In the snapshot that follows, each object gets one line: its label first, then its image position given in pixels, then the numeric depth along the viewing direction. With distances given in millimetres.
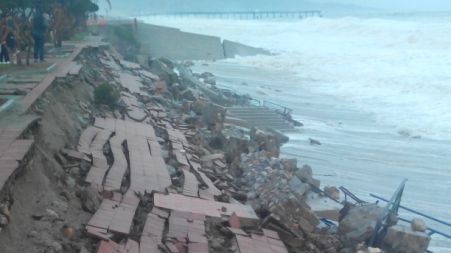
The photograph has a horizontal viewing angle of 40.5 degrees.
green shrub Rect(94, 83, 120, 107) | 13125
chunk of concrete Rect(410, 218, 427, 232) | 8211
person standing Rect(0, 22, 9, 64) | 13782
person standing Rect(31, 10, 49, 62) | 15625
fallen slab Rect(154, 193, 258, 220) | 7645
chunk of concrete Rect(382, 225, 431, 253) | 7938
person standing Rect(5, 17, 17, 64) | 15344
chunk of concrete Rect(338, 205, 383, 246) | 8211
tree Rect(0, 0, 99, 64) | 15590
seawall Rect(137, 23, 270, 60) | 38675
